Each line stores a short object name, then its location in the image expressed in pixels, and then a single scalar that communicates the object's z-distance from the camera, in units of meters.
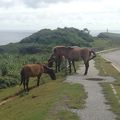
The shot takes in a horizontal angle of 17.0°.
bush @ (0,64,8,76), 34.50
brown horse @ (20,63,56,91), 25.53
